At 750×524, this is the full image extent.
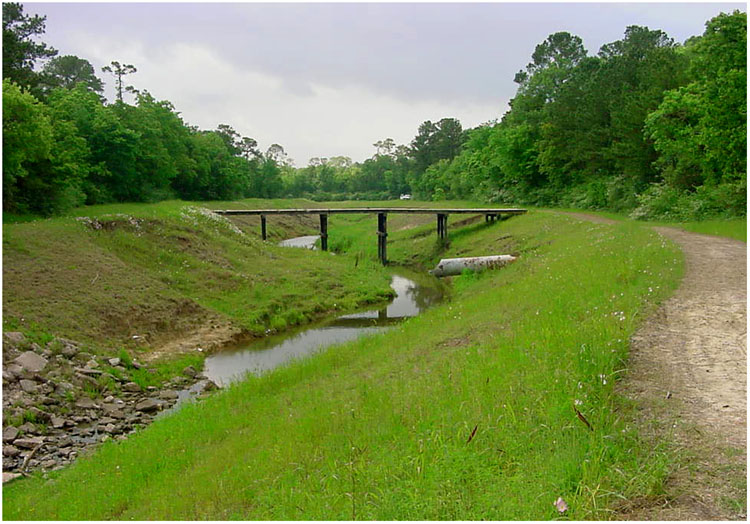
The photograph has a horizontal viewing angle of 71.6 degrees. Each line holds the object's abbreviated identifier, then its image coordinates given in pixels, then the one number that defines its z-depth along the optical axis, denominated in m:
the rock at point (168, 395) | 14.23
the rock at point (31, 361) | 13.49
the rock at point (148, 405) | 13.34
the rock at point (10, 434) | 10.81
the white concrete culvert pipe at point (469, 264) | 28.05
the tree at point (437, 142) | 107.50
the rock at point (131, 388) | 14.51
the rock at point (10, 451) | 10.37
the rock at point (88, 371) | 14.46
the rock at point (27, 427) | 11.26
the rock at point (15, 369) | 13.02
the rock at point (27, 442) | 10.74
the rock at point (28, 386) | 12.71
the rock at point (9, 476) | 9.26
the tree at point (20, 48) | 29.45
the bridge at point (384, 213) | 41.81
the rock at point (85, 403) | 12.91
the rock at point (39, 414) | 11.90
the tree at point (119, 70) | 68.19
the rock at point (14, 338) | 14.21
